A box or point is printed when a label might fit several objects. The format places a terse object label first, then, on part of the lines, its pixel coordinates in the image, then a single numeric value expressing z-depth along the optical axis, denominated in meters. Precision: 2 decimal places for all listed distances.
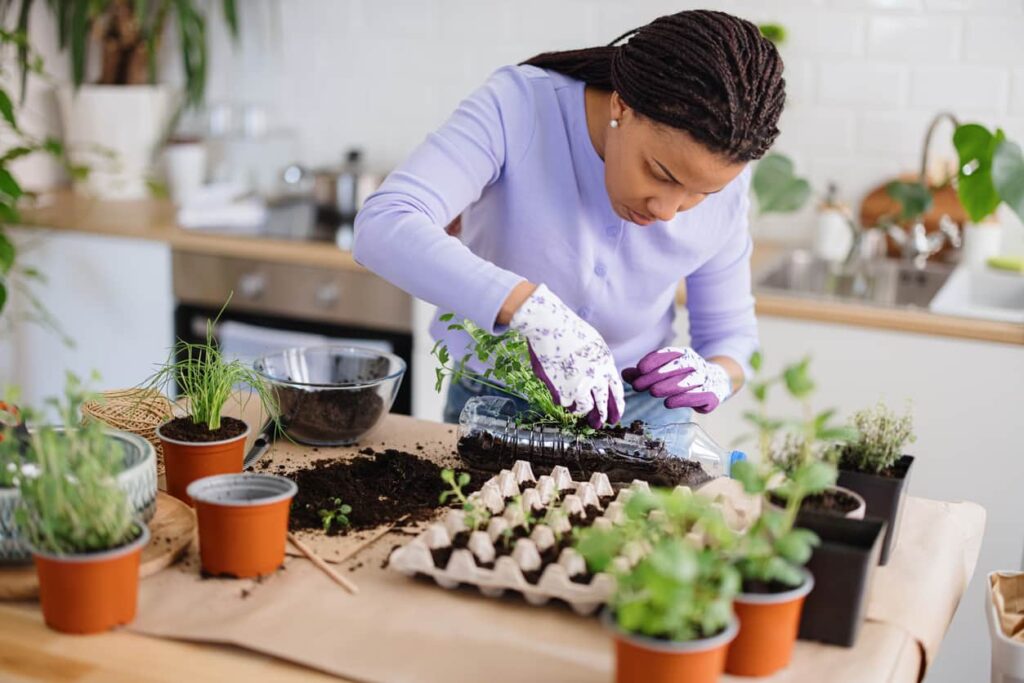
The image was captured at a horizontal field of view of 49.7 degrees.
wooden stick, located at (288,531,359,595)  1.14
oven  2.80
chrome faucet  2.79
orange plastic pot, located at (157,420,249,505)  1.29
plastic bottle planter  1.40
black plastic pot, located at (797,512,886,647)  1.04
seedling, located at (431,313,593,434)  1.45
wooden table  1.00
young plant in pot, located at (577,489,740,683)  0.84
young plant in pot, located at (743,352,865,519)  0.97
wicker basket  1.42
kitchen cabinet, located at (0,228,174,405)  3.02
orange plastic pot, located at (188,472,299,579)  1.12
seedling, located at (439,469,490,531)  1.19
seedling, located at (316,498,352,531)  1.27
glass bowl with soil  1.48
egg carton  1.09
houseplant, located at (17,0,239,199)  3.31
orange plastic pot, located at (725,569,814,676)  0.97
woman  1.38
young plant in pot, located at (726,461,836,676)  0.96
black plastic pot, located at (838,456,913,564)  1.20
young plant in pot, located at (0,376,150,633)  1.01
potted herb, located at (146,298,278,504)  1.30
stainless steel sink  2.78
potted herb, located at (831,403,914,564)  1.20
